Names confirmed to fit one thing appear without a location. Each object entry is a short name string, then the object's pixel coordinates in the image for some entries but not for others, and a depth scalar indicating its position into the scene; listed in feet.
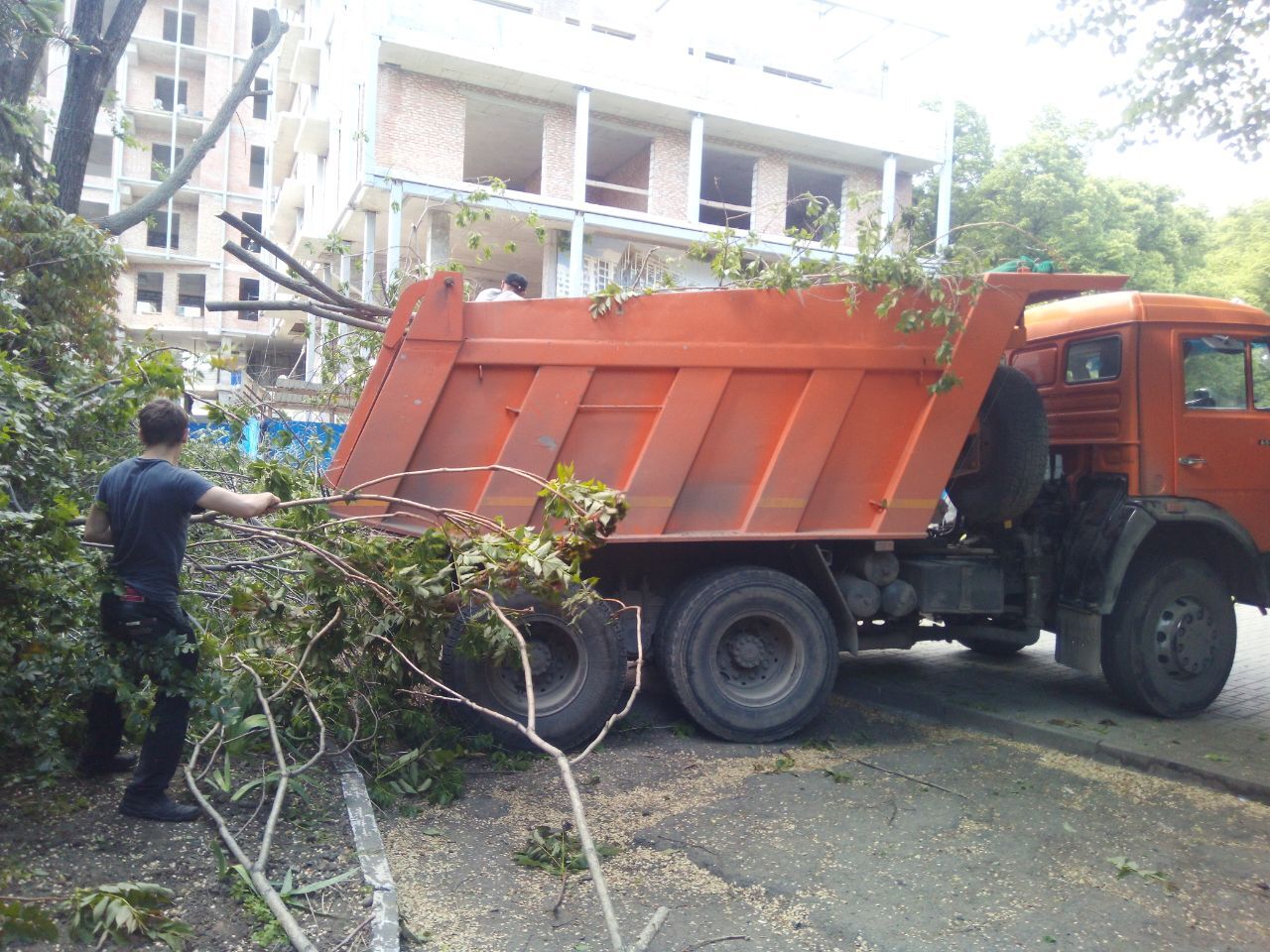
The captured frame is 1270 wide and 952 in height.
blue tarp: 19.65
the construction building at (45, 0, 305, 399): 129.39
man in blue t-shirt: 13.28
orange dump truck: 18.85
